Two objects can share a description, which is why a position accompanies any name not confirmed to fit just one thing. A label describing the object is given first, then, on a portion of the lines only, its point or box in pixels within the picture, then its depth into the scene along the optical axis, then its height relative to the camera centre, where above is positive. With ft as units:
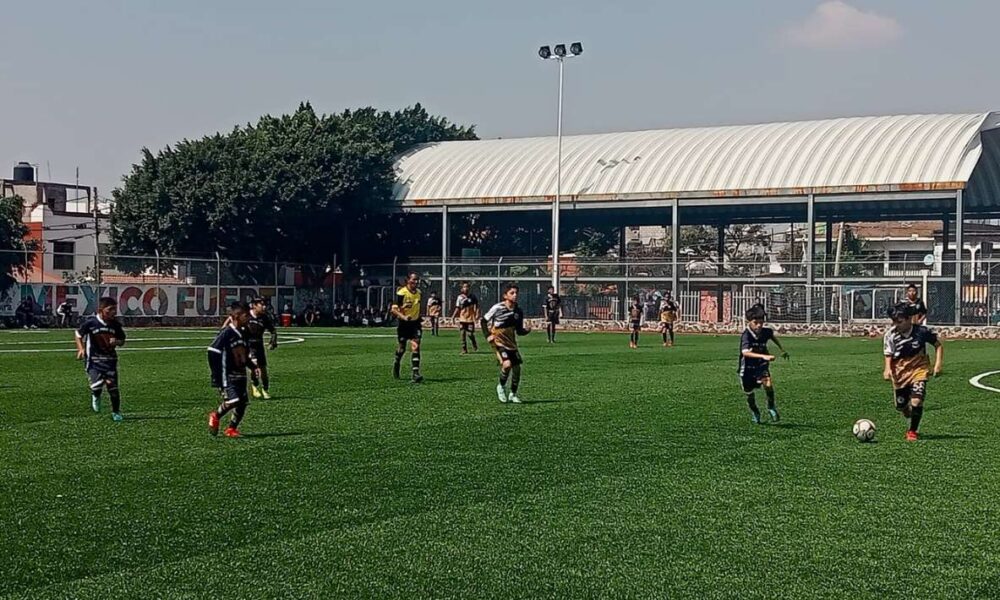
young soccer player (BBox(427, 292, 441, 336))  124.26 -0.75
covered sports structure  173.06 +18.88
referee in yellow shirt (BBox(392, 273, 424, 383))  72.43 -1.08
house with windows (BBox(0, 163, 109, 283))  220.82 +16.51
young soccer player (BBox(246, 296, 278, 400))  61.98 -2.10
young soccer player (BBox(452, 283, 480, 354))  103.24 -0.93
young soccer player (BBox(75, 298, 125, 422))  52.70 -1.91
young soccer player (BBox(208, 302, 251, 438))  45.65 -2.32
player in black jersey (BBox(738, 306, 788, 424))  51.06 -2.19
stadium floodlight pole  185.98 +36.21
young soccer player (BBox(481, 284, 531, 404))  60.85 -1.83
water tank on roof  340.80 +35.11
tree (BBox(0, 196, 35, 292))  162.40 +8.41
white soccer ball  46.39 -4.87
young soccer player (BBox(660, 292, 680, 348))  126.72 -1.63
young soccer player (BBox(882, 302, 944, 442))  47.03 -2.22
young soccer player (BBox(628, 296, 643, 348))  123.13 -1.98
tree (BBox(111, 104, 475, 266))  195.11 +17.06
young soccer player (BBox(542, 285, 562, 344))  133.18 -1.30
